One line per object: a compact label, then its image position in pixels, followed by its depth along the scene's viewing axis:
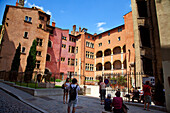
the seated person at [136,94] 9.90
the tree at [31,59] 22.77
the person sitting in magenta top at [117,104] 4.61
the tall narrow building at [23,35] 23.45
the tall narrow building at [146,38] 15.61
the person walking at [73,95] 5.17
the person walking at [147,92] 7.46
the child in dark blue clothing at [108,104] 5.31
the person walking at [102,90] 9.20
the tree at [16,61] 20.92
